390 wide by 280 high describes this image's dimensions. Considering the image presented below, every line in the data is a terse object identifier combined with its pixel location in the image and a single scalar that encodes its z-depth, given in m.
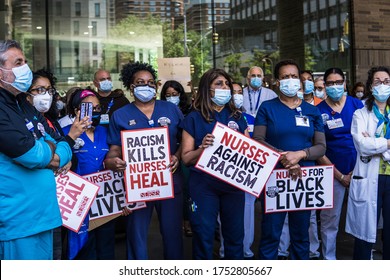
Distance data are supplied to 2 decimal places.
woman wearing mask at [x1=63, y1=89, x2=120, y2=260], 4.69
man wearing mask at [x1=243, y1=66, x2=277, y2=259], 7.35
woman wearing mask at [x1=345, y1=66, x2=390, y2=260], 4.67
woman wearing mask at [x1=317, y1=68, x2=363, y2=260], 5.48
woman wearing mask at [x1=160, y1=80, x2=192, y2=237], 6.62
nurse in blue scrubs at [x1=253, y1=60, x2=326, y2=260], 4.52
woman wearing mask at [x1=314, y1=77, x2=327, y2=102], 7.39
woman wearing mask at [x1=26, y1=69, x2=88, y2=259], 4.39
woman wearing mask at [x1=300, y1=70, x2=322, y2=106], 6.38
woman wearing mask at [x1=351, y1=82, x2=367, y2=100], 10.13
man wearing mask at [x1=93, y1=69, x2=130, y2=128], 6.84
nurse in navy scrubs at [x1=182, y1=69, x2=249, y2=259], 4.37
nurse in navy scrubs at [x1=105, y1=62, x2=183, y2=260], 4.60
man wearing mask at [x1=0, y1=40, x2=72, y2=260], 3.04
